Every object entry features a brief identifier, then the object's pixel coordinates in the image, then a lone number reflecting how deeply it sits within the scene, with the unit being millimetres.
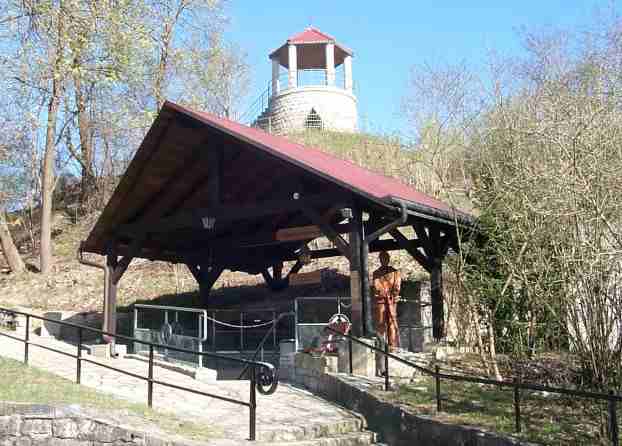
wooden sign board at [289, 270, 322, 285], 15016
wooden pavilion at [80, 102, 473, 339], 9492
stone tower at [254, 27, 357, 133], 36188
